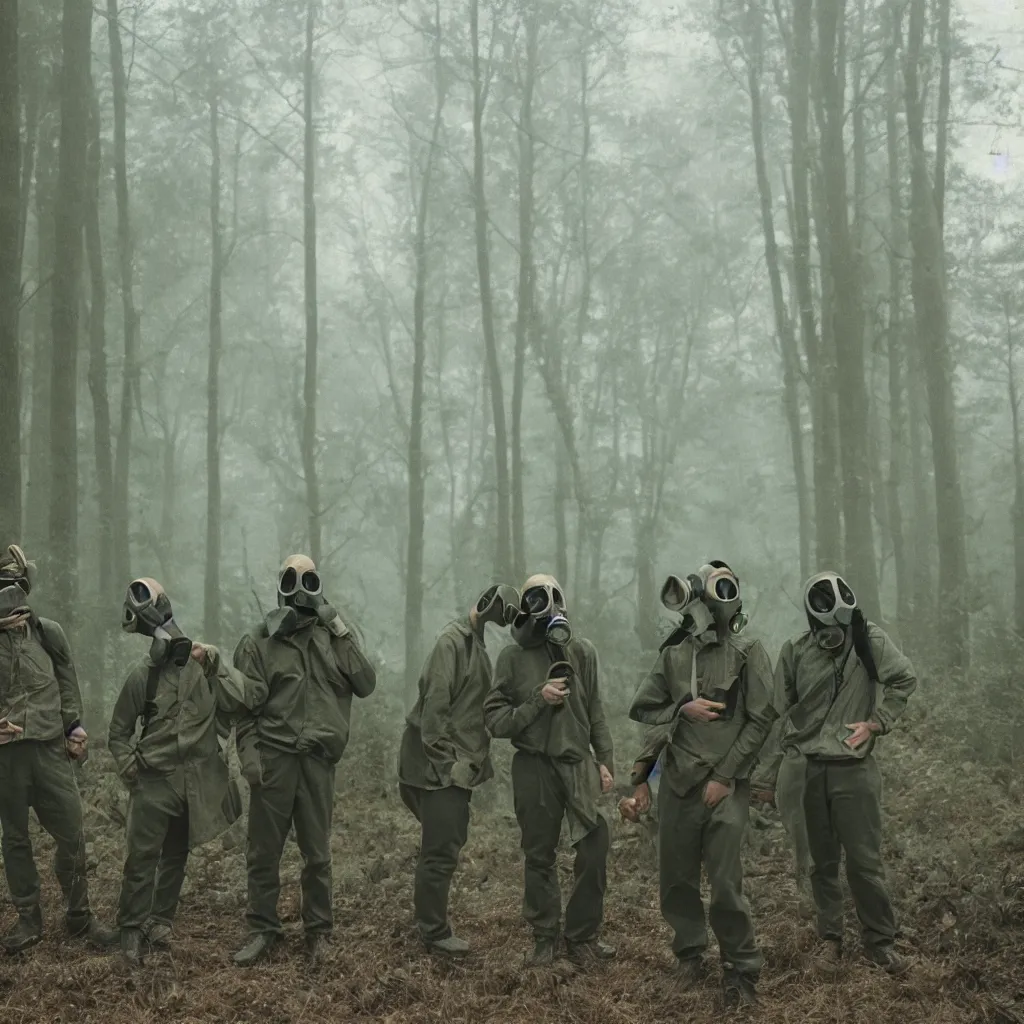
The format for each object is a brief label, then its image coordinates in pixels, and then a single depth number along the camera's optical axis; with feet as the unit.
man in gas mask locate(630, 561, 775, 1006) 19.54
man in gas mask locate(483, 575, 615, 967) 21.22
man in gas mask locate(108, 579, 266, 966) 21.44
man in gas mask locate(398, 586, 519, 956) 21.95
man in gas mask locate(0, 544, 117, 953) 21.62
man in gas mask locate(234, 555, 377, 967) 21.84
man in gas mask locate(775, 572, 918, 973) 20.33
